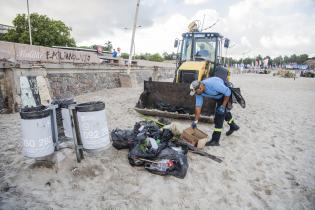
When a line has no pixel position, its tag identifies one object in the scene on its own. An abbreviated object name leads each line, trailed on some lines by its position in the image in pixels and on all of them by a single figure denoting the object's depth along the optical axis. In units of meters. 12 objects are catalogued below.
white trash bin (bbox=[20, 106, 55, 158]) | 3.35
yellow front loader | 7.06
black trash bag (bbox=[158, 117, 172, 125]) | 5.63
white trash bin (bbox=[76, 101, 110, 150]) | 3.62
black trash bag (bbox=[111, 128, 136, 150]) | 4.35
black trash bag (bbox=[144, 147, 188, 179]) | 3.76
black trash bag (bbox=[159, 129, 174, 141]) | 4.60
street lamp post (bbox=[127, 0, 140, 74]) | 14.87
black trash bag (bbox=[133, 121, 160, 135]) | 4.68
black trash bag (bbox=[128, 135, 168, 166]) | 3.91
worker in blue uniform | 5.02
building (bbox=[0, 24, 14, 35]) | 41.59
